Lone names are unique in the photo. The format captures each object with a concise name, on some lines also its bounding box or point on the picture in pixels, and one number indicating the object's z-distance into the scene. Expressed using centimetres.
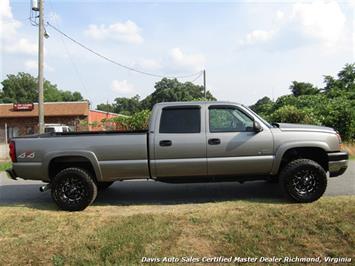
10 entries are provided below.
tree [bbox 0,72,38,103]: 9000
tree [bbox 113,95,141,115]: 10562
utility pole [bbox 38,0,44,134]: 1767
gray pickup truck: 722
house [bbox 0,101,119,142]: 4316
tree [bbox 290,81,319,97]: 5575
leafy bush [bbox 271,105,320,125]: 1844
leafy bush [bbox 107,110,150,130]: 1986
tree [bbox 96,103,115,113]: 11112
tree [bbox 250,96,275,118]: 3208
